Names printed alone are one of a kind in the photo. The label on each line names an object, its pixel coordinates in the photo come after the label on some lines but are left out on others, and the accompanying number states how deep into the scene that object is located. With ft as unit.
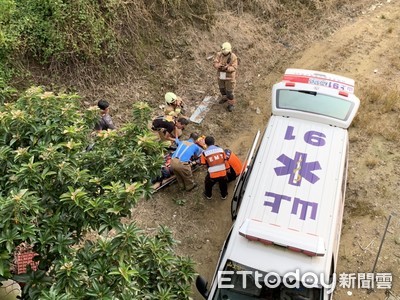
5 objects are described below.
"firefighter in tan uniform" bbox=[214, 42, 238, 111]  30.75
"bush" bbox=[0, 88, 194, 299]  11.82
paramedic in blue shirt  26.63
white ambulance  18.19
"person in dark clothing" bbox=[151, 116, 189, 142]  28.25
